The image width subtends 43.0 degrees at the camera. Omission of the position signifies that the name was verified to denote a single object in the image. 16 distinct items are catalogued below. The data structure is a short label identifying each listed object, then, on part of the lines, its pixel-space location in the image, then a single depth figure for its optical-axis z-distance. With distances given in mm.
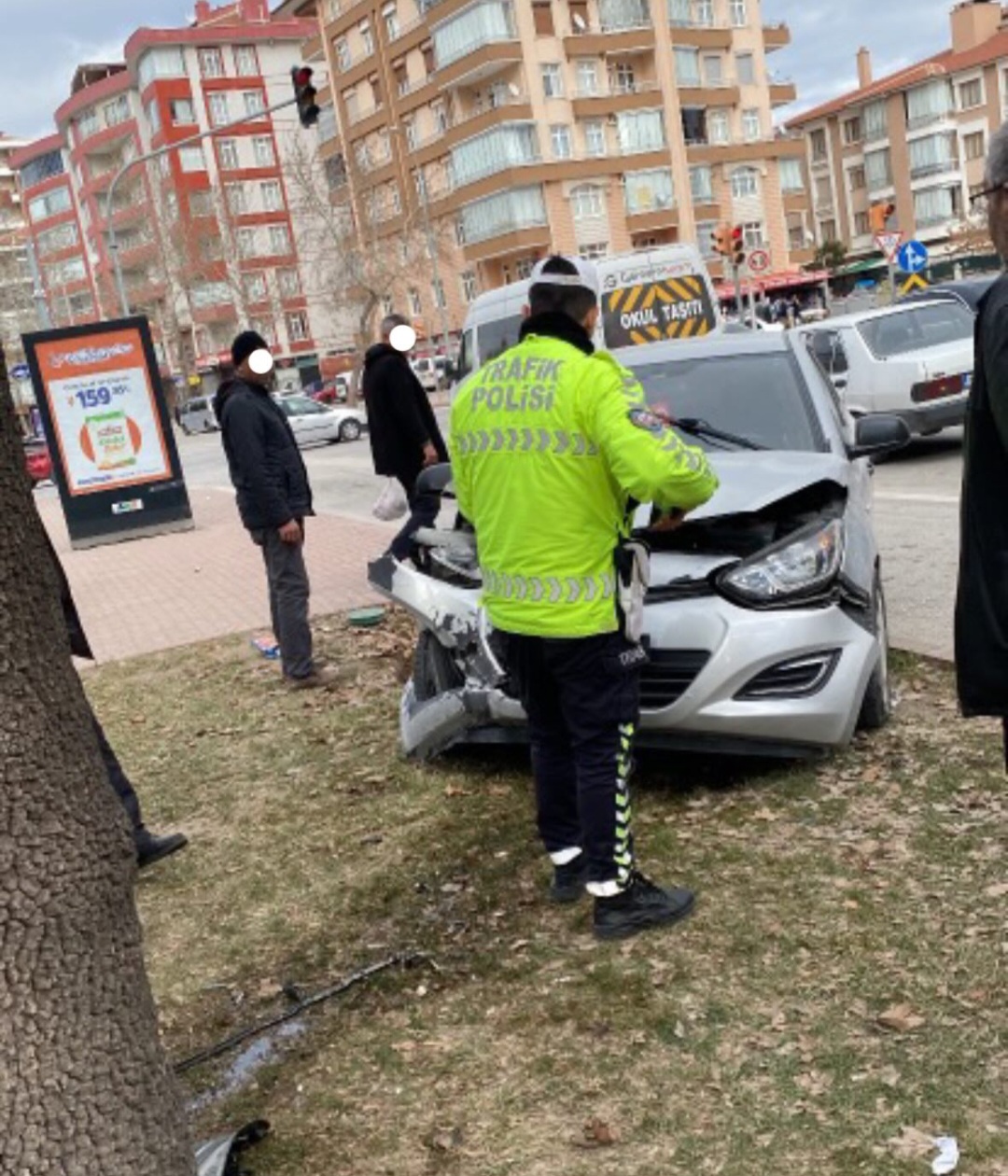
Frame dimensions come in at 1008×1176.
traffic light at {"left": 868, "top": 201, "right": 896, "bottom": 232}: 32688
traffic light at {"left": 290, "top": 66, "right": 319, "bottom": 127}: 20484
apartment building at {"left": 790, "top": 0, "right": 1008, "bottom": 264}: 74375
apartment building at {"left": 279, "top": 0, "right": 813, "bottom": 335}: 59219
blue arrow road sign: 26203
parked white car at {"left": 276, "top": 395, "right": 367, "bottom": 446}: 35438
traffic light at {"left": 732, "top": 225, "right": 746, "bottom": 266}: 33950
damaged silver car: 4488
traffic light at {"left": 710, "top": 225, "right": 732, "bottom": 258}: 33750
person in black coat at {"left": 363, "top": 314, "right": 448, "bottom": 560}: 8156
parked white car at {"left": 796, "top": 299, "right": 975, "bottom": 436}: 13961
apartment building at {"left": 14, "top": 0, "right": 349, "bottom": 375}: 75750
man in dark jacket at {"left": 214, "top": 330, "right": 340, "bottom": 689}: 6863
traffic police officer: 3479
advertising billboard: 16672
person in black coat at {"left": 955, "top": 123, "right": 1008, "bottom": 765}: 2324
